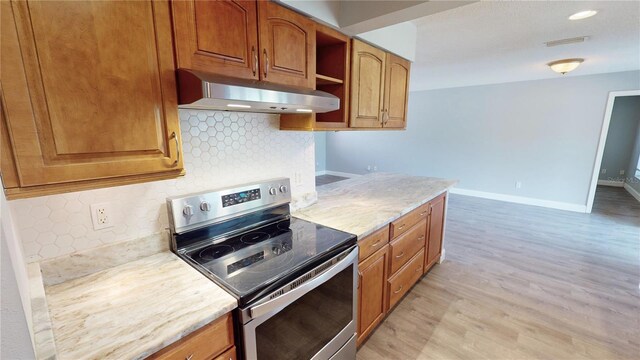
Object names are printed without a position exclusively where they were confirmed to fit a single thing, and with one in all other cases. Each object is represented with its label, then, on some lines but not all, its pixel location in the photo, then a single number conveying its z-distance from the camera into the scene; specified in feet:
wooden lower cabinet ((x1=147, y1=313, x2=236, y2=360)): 2.83
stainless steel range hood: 3.21
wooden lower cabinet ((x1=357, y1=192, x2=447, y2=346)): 5.67
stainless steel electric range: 3.53
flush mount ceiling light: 10.99
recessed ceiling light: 6.72
